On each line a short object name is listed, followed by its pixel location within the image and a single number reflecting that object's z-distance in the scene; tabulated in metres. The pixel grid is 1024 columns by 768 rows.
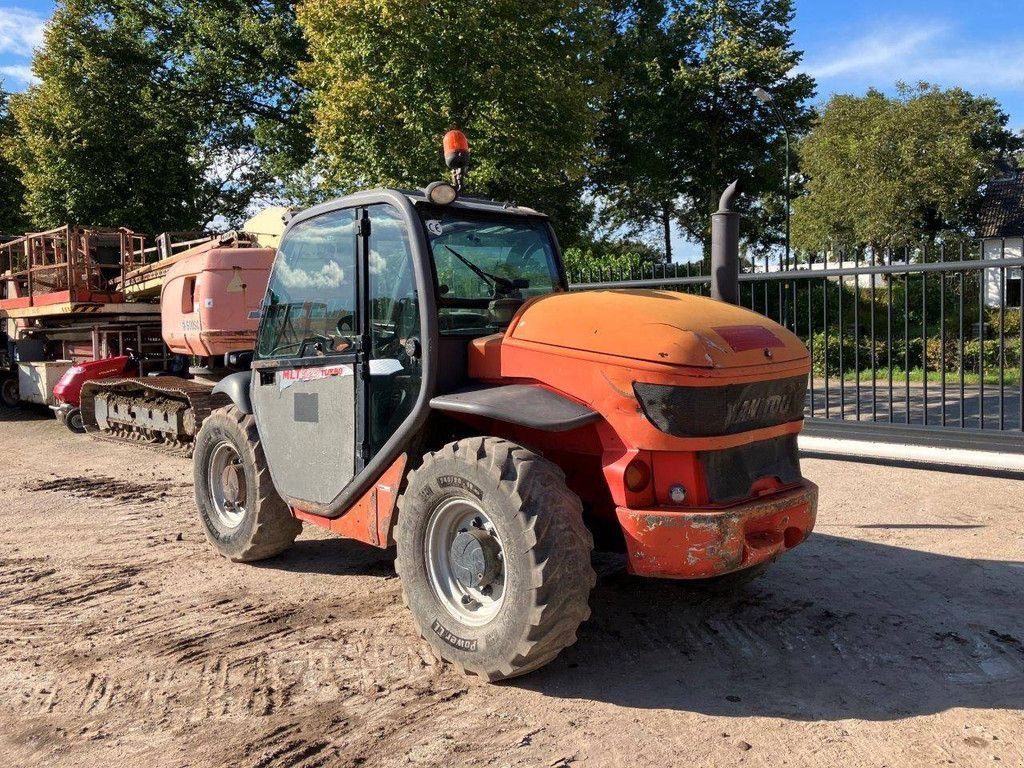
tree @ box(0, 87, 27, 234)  28.19
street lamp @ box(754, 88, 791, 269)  27.99
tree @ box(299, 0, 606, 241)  13.47
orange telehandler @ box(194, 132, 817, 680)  3.49
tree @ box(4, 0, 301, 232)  22.45
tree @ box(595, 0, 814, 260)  29.19
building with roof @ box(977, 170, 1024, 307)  36.56
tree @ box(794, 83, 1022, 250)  30.73
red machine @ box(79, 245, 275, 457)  9.27
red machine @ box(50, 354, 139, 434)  12.35
